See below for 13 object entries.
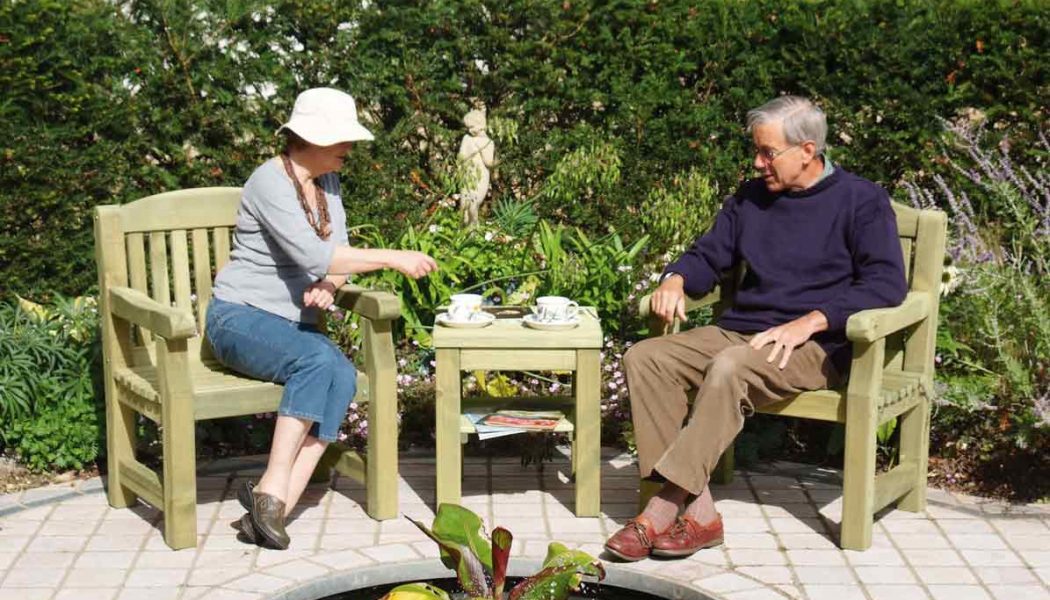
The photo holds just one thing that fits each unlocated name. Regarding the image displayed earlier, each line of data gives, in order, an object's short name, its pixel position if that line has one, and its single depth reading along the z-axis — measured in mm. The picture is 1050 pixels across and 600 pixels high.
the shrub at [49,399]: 5617
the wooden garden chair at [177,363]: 4738
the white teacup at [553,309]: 5113
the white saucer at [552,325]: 5086
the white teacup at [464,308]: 5129
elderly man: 4773
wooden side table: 5012
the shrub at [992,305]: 5410
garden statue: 6820
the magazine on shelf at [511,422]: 5047
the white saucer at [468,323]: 5113
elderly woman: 4852
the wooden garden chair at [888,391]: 4727
